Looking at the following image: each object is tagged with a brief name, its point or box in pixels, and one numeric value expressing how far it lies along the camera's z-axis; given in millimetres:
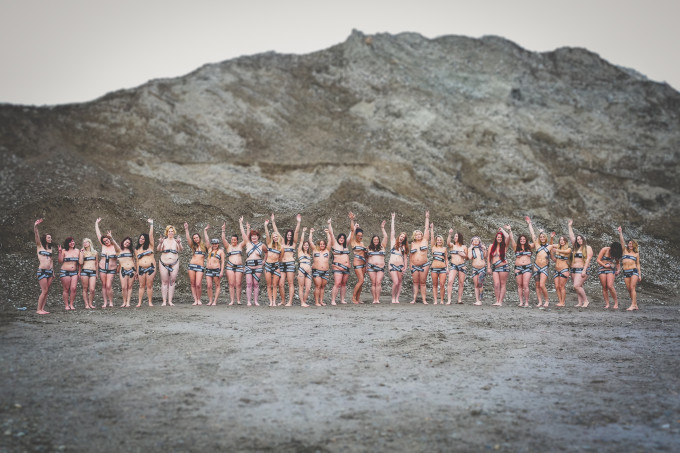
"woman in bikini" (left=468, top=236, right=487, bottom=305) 16125
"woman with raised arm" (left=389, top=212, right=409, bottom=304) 16422
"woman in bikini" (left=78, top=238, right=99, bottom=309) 14648
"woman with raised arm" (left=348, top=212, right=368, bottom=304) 16391
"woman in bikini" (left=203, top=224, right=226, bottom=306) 15805
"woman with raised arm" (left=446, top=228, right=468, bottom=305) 15992
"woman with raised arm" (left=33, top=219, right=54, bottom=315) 13523
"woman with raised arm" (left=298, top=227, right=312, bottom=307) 15789
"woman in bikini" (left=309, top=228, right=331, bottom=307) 15945
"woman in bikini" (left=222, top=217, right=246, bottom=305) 15703
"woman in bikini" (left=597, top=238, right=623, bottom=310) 15250
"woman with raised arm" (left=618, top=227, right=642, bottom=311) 15234
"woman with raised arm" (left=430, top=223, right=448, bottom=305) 16156
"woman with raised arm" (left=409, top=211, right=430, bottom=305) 16109
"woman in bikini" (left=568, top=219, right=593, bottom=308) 15344
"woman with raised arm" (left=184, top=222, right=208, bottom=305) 15594
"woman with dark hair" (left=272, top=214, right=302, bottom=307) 15633
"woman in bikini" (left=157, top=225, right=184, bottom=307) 15211
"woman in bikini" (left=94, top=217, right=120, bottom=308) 14969
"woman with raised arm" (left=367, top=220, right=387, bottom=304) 16359
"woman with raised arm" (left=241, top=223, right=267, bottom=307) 15570
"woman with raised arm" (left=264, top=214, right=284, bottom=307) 15688
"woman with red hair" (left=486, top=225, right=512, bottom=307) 15383
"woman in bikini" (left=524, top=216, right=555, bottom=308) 15680
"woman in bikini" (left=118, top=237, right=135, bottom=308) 15055
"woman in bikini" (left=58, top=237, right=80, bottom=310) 14344
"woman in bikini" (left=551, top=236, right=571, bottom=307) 15625
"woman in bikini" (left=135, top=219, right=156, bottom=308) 15203
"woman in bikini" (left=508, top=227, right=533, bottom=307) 15461
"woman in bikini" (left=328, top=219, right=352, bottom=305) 16188
